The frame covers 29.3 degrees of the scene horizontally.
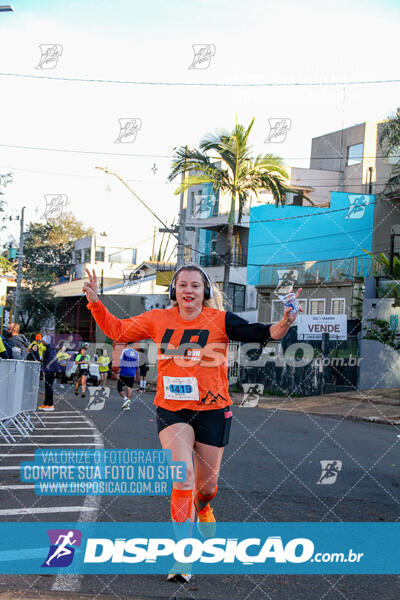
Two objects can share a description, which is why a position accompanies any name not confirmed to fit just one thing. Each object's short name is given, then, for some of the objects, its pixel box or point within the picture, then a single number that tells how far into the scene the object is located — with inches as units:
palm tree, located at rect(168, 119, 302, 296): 1077.8
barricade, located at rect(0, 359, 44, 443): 446.8
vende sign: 1080.8
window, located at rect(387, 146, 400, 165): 1274.6
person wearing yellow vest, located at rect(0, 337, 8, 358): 476.1
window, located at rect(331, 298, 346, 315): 1273.4
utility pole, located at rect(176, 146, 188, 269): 1090.7
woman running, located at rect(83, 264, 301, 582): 190.2
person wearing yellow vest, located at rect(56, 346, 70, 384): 799.1
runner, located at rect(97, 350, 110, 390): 1035.1
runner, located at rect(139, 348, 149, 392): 1112.2
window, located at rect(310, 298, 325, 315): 1332.4
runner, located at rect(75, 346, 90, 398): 911.7
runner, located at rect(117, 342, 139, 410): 679.7
